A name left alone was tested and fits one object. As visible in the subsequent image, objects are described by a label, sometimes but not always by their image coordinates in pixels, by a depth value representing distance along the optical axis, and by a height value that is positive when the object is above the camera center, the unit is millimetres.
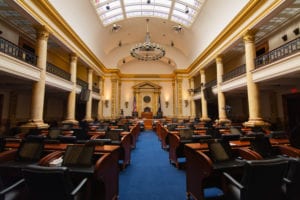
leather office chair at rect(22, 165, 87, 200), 1442 -683
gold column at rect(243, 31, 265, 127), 7176 +1197
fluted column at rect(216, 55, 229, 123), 9894 +1244
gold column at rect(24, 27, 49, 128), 6674 +1193
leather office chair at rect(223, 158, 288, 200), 1594 -703
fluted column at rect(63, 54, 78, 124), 9510 +1049
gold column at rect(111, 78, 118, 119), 17328 +1975
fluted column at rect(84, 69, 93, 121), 12430 +838
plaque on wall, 19812 +1846
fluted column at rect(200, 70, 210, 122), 12997 +306
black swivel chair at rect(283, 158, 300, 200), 1761 -773
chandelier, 10578 +4683
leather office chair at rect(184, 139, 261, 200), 2228 -763
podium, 14994 -1040
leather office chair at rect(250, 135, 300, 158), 2771 -625
